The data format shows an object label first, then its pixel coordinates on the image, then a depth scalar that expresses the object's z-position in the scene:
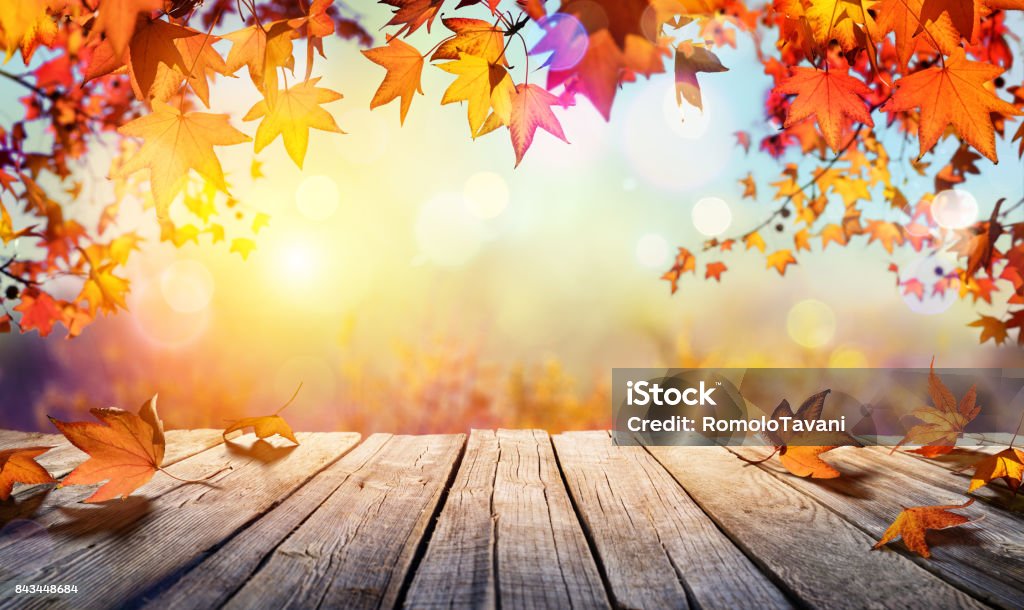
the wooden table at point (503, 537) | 0.89
